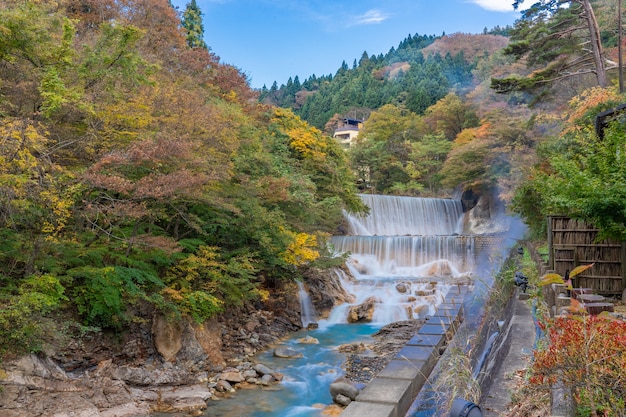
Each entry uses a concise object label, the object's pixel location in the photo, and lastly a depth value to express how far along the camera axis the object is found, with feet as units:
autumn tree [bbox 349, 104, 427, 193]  123.34
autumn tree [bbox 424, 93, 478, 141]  128.47
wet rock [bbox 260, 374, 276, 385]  31.19
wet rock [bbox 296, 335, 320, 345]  41.67
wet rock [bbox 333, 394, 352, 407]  28.32
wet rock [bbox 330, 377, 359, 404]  28.68
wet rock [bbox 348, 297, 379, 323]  50.09
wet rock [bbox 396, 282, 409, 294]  57.57
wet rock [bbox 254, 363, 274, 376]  32.54
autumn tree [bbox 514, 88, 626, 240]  21.12
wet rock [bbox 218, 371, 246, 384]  30.78
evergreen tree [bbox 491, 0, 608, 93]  50.08
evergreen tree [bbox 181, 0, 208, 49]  88.61
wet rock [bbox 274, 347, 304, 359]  37.06
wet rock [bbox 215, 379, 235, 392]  29.43
